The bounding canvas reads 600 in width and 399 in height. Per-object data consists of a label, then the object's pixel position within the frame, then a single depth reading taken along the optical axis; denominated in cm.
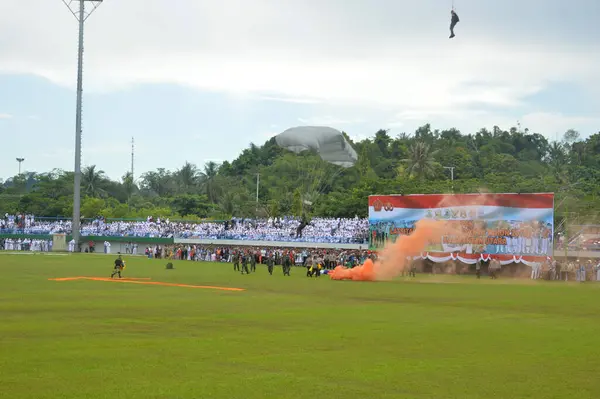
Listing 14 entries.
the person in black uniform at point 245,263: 5560
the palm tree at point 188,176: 16127
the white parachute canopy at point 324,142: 11081
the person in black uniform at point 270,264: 5479
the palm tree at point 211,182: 12562
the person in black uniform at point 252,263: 5793
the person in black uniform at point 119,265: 4612
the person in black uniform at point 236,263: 5913
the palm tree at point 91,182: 14025
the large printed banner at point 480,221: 5391
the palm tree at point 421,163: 10738
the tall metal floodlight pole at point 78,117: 8481
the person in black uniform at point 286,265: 5472
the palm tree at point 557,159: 10609
